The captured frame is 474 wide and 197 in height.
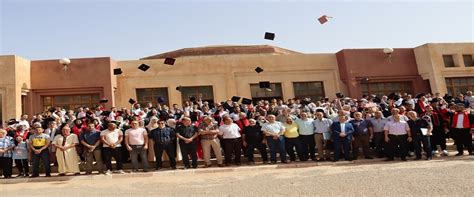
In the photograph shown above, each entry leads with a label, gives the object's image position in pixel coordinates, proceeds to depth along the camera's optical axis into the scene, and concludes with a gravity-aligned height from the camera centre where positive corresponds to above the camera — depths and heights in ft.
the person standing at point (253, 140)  35.39 +0.63
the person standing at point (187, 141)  33.78 +1.11
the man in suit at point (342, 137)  34.73 +0.08
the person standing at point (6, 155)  32.14 +1.49
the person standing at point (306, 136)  35.73 +0.45
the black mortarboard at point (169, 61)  57.11 +13.87
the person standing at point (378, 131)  35.47 +0.19
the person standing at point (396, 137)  34.47 -0.44
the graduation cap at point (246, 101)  47.09 +5.59
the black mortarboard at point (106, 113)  41.11 +5.19
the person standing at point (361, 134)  35.19 +0.15
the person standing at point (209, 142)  34.40 +0.85
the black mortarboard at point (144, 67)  54.65 +12.84
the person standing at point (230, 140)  34.76 +0.81
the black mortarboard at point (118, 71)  55.59 +12.77
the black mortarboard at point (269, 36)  54.65 +15.26
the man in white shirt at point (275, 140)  34.96 +0.43
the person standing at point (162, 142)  33.40 +1.26
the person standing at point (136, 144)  33.04 +1.30
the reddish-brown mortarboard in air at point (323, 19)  56.85 +17.42
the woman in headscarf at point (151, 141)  34.66 +1.50
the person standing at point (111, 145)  32.58 +1.39
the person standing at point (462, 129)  35.63 -0.39
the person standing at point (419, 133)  34.27 -0.33
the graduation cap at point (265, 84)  57.21 +8.94
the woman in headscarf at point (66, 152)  32.27 +1.20
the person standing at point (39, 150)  32.19 +1.65
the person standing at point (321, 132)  35.83 +0.71
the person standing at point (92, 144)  32.78 +1.71
